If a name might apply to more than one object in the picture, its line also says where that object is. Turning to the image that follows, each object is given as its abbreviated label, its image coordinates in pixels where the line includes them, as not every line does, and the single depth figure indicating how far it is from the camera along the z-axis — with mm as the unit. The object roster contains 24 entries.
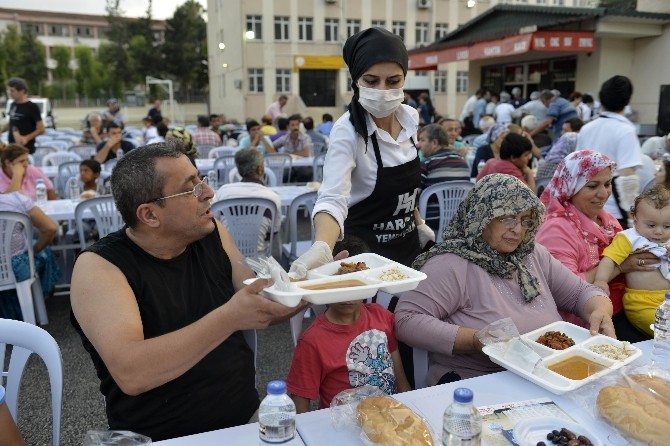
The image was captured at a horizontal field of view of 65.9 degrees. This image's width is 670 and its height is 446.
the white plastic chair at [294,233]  4492
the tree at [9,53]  43781
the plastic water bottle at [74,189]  5430
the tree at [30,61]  44469
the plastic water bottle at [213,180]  5806
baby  2576
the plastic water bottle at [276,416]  1258
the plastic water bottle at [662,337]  1906
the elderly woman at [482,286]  2119
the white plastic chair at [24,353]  1755
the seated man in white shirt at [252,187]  4238
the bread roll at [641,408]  1345
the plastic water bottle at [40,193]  5082
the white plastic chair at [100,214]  4361
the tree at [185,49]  43250
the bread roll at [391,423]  1321
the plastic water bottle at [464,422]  1242
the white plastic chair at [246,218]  4191
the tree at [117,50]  45250
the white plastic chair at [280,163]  7855
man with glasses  1481
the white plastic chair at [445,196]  4812
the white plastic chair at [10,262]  3826
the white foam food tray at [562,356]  1635
